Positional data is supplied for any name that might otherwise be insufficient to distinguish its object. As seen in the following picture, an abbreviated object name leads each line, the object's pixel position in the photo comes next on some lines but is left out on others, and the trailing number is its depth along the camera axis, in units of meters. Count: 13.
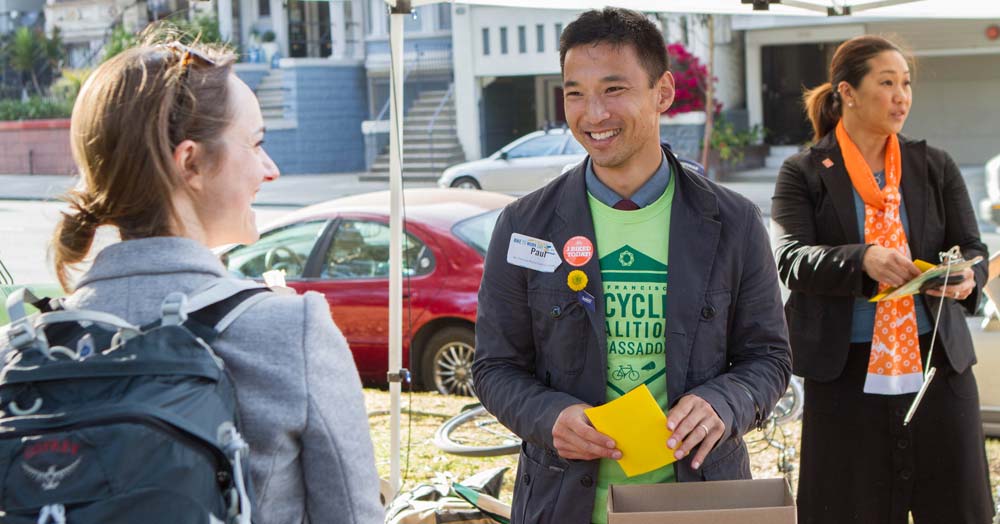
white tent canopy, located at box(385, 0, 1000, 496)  4.70
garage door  25.62
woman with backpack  1.56
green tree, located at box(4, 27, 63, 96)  34.97
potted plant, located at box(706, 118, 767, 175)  23.58
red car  8.26
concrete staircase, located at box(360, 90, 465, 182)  26.92
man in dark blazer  2.42
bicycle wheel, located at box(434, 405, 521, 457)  5.23
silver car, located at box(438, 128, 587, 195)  20.08
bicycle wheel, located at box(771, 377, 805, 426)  5.54
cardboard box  2.14
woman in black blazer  3.61
